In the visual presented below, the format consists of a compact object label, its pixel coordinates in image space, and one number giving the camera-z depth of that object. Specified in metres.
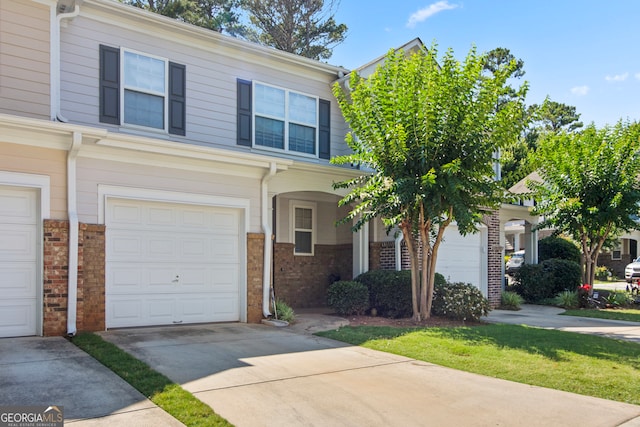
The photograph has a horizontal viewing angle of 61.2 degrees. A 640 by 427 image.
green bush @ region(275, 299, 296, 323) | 11.33
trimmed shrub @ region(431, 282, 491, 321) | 11.78
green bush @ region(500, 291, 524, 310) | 16.22
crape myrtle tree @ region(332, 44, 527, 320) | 10.41
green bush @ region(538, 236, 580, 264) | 22.44
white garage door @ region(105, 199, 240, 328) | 9.71
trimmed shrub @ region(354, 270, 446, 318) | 12.51
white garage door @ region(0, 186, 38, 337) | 8.43
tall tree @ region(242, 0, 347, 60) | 28.19
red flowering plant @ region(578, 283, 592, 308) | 16.50
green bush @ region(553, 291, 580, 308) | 16.66
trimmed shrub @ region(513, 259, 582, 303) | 17.99
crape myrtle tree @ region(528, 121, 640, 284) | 16.06
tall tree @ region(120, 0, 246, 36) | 24.61
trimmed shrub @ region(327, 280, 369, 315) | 12.58
